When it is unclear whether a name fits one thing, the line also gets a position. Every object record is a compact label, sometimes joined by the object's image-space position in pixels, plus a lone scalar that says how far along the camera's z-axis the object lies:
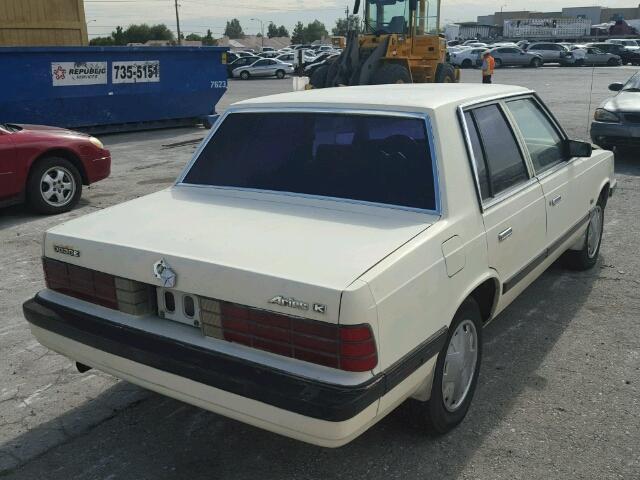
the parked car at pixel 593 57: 43.69
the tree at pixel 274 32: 131.75
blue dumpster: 12.52
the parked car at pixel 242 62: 40.53
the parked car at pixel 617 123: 9.81
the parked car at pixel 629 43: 45.66
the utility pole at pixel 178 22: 66.56
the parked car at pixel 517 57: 42.75
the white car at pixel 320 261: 2.47
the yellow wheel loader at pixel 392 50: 16.12
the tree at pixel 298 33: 109.75
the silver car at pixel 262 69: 40.09
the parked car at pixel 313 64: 36.16
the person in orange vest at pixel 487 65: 23.41
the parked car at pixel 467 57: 46.18
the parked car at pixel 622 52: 45.41
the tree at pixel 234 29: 148.62
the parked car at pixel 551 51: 43.84
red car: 7.11
